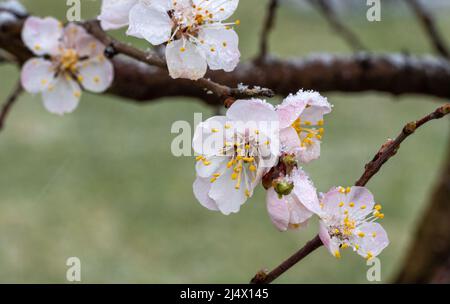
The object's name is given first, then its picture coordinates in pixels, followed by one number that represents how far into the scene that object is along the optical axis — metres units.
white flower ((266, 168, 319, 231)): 0.34
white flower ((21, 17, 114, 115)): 0.42
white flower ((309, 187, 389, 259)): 0.34
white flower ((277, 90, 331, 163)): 0.34
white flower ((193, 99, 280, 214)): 0.34
